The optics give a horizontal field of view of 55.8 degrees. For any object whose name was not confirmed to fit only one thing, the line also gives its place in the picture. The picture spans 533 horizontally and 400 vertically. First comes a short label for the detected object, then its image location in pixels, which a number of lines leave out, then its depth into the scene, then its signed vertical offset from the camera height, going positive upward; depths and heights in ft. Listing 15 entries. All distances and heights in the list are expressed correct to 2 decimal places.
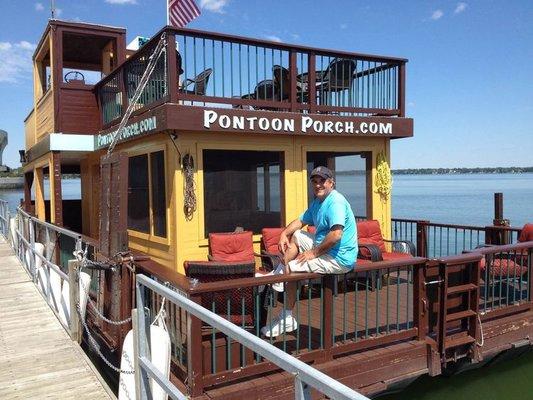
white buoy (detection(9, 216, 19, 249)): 41.67 -4.04
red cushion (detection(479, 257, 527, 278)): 19.89 -3.58
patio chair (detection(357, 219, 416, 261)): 23.30 -2.77
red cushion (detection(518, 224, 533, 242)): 21.02 -2.29
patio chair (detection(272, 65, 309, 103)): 22.96 +4.76
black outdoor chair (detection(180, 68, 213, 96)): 21.12 +4.57
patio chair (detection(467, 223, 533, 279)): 20.31 -3.48
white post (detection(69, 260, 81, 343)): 17.89 -4.06
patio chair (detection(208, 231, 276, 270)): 20.81 -2.70
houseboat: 12.85 -1.05
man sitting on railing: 12.92 -1.69
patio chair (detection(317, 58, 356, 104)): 24.09 +5.18
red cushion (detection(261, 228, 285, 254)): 22.11 -2.45
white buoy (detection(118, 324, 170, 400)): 11.27 -4.07
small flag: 28.66 +9.90
